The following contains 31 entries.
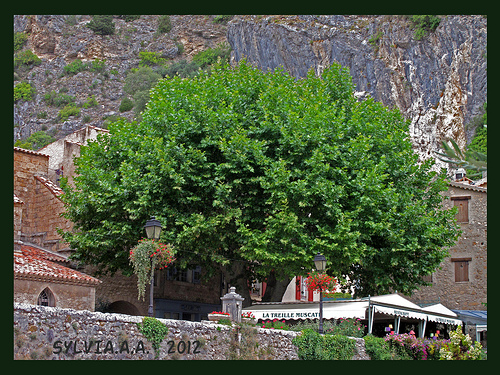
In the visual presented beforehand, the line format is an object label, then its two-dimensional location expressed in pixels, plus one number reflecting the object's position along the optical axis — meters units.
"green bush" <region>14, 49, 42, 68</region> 87.75
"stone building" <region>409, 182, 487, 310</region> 29.02
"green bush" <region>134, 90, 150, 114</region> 78.50
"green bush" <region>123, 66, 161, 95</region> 84.31
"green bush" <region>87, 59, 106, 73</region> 89.62
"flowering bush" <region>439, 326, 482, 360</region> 18.94
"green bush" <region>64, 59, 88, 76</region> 89.31
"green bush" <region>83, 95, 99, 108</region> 85.56
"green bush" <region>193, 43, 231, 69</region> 85.74
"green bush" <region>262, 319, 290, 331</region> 18.26
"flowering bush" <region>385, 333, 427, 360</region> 19.30
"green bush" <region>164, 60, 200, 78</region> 82.88
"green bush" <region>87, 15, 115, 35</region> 94.06
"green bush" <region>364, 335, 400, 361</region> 18.45
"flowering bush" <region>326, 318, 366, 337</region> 19.19
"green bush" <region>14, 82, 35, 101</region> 82.75
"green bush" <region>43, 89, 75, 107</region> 85.38
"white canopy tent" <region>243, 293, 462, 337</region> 20.66
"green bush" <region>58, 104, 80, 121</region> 82.75
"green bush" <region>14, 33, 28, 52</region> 87.94
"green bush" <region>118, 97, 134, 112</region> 82.84
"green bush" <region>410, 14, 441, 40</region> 51.91
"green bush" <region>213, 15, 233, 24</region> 95.82
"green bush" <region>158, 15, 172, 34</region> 100.19
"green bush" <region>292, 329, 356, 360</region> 16.69
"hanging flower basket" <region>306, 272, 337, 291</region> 17.91
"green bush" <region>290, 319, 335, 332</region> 18.34
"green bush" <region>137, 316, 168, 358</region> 13.16
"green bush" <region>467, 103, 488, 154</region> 47.19
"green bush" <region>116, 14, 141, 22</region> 98.88
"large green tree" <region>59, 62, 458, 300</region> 19.83
